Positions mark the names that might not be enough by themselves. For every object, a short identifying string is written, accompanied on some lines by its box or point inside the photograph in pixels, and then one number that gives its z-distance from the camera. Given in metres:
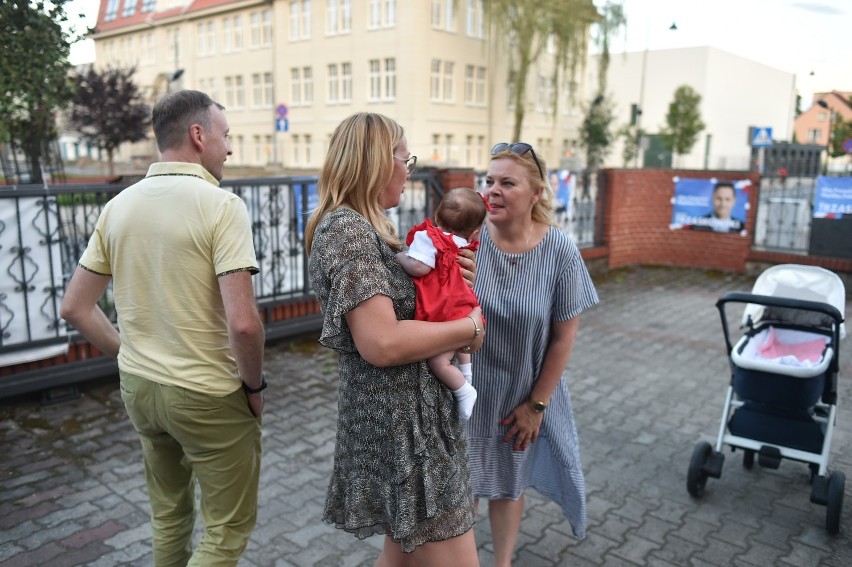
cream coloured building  40.16
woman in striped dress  2.92
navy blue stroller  3.86
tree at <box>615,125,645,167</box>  42.31
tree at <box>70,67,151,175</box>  24.73
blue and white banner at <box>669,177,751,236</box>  12.20
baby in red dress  2.01
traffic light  40.05
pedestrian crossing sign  22.97
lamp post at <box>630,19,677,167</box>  40.14
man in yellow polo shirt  2.30
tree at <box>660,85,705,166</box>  48.22
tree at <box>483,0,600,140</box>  39.25
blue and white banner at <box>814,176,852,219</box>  11.02
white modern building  60.81
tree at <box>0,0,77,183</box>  7.02
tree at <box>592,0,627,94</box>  41.28
